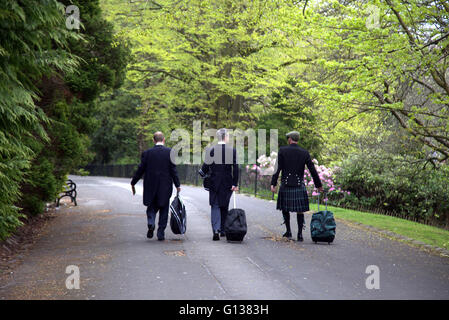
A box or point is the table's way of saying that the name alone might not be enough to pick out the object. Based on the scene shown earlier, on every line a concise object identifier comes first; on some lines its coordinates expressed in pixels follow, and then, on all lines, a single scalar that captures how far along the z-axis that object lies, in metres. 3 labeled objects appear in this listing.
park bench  18.51
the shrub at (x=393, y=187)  18.36
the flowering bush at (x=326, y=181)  21.00
